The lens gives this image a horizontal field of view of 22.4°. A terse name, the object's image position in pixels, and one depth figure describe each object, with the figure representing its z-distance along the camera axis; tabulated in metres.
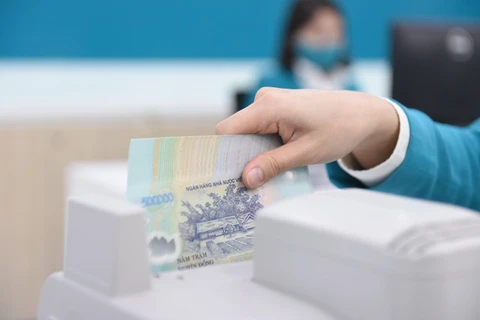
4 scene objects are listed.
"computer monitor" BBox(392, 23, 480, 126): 1.86
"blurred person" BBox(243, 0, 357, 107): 3.25
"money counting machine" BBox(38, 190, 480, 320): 0.83
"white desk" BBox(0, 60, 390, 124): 3.20
